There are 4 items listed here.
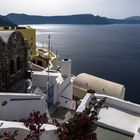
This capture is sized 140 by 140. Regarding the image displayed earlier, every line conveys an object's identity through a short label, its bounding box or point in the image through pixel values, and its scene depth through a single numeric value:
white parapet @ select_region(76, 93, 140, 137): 9.50
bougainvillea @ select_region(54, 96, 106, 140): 6.05
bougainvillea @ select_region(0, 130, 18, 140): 4.56
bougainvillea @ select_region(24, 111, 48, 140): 4.84
